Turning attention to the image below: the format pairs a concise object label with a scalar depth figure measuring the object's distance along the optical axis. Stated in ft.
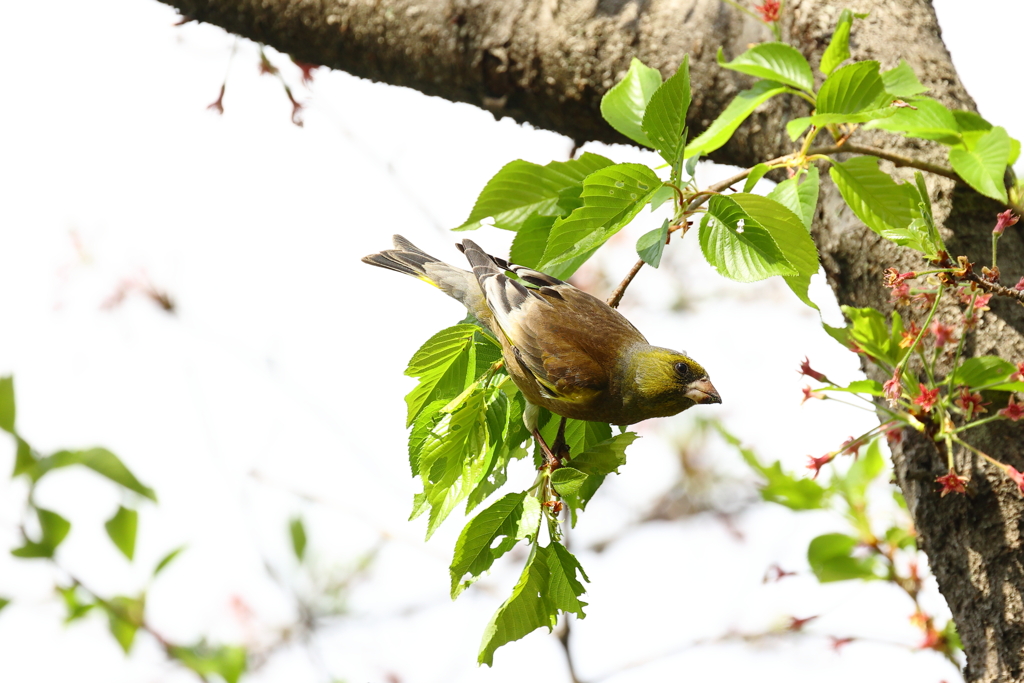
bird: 14.17
